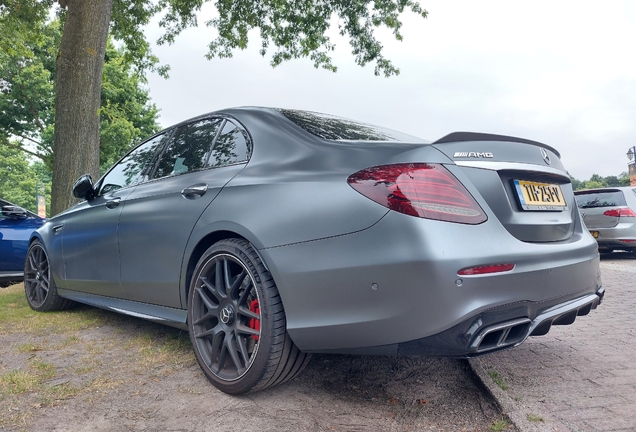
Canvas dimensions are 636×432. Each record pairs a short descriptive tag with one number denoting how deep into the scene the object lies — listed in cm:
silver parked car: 959
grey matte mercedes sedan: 203
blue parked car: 654
